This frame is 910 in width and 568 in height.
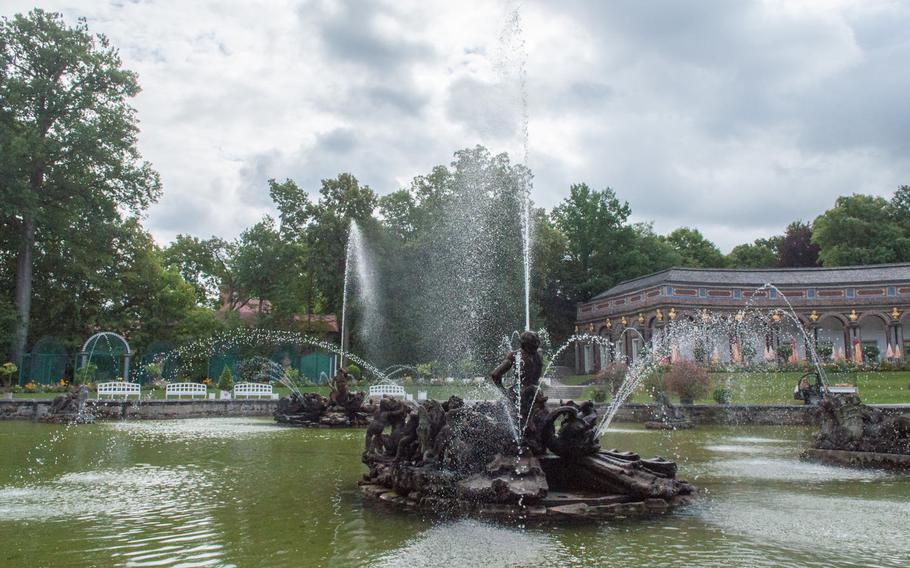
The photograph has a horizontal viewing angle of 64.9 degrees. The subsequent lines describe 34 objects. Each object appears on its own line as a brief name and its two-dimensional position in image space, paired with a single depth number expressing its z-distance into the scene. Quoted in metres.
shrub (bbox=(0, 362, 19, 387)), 33.19
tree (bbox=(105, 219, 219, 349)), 42.81
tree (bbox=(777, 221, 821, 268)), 72.62
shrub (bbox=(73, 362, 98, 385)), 33.09
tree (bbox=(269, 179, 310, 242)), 49.12
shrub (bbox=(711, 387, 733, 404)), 24.91
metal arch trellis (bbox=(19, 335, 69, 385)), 36.41
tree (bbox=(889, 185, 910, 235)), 65.12
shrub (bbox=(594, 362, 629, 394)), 27.95
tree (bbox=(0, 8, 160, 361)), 36.31
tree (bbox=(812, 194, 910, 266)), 62.78
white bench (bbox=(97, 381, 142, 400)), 27.16
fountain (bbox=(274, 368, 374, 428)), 23.08
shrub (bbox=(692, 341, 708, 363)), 46.34
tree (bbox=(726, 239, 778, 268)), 73.62
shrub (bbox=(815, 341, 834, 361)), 49.68
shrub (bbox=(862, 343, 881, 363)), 44.80
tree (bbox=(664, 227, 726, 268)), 73.25
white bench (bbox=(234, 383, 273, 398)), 30.73
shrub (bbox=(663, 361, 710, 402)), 24.19
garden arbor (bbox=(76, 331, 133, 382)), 34.53
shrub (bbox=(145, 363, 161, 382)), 37.72
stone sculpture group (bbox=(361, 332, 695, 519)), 8.45
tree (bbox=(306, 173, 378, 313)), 46.47
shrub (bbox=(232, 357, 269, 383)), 42.19
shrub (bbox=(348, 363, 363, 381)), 43.09
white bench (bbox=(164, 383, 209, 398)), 29.92
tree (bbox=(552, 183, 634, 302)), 64.75
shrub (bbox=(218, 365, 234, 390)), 34.97
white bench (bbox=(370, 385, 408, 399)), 31.35
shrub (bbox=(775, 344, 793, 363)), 43.16
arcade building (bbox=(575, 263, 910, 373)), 49.75
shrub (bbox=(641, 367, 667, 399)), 23.42
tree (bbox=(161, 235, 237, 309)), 64.19
